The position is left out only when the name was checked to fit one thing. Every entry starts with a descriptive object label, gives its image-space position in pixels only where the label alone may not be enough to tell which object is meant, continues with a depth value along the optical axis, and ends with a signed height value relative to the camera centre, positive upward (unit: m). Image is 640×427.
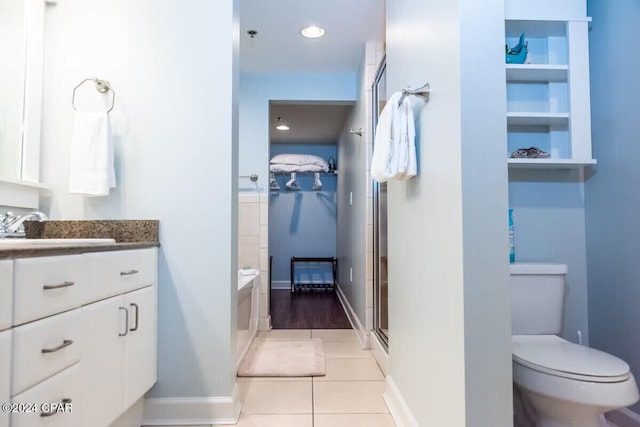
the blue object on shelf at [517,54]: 1.74 +0.87
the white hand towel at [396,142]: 1.36 +0.34
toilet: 1.17 -0.51
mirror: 1.50 +0.64
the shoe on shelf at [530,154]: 1.70 +0.36
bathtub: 2.29 -0.63
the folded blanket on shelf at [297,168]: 5.12 +0.89
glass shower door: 2.46 -0.09
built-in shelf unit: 1.68 +0.72
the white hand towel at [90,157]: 1.53 +0.31
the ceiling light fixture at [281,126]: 4.71 +1.45
